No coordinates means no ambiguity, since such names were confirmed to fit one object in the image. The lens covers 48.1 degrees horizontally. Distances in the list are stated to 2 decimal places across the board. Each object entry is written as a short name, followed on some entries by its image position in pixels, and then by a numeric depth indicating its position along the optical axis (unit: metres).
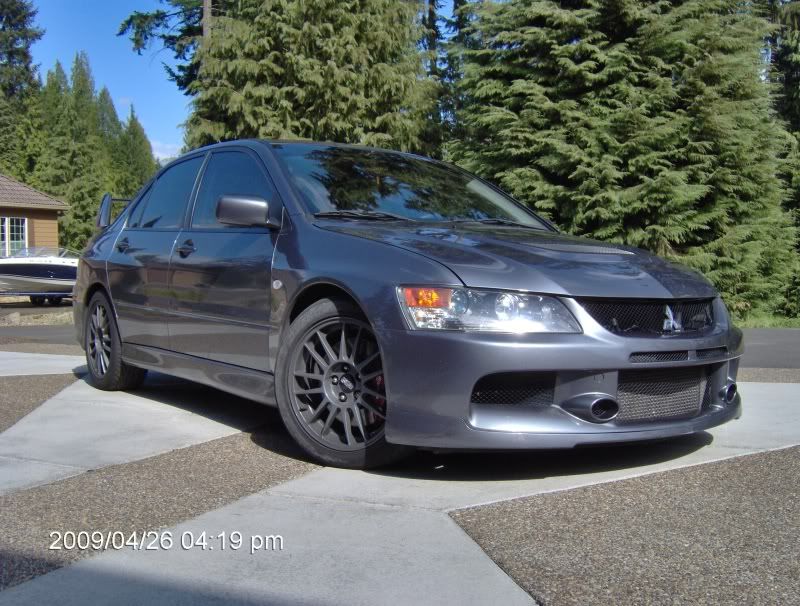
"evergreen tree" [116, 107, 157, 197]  72.38
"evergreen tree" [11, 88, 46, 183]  50.75
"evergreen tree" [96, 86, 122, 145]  77.19
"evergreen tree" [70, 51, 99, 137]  63.66
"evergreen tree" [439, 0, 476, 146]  16.42
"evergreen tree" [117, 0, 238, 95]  28.25
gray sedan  3.53
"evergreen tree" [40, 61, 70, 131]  56.19
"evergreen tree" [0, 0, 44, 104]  63.75
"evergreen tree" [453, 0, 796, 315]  12.95
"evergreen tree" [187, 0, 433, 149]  17.25
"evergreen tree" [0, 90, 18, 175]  52.53
